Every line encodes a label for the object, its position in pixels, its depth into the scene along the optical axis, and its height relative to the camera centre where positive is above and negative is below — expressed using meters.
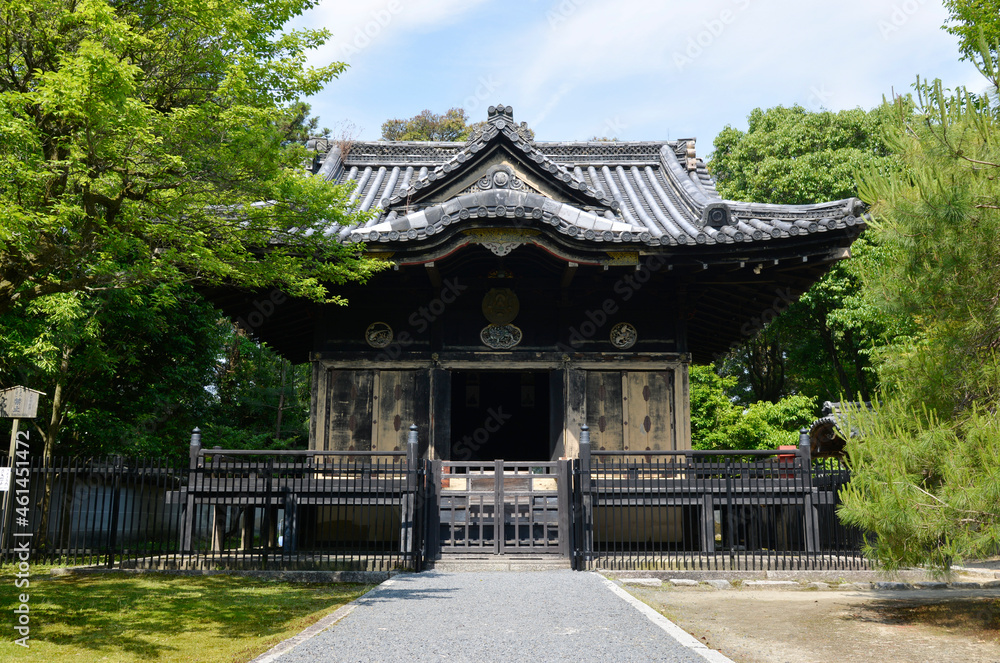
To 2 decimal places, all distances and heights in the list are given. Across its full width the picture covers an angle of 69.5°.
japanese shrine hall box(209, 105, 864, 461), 10.86 +2.78
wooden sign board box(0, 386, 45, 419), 8.42 +0.62
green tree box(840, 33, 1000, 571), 5.67 +1.00
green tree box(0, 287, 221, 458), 12.20 +1.79
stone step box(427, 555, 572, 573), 9.91 -1.43
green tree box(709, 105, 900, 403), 24.33 +9.45
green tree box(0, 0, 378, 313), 5.71 +2.69
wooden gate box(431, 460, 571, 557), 10.35 -0.81
